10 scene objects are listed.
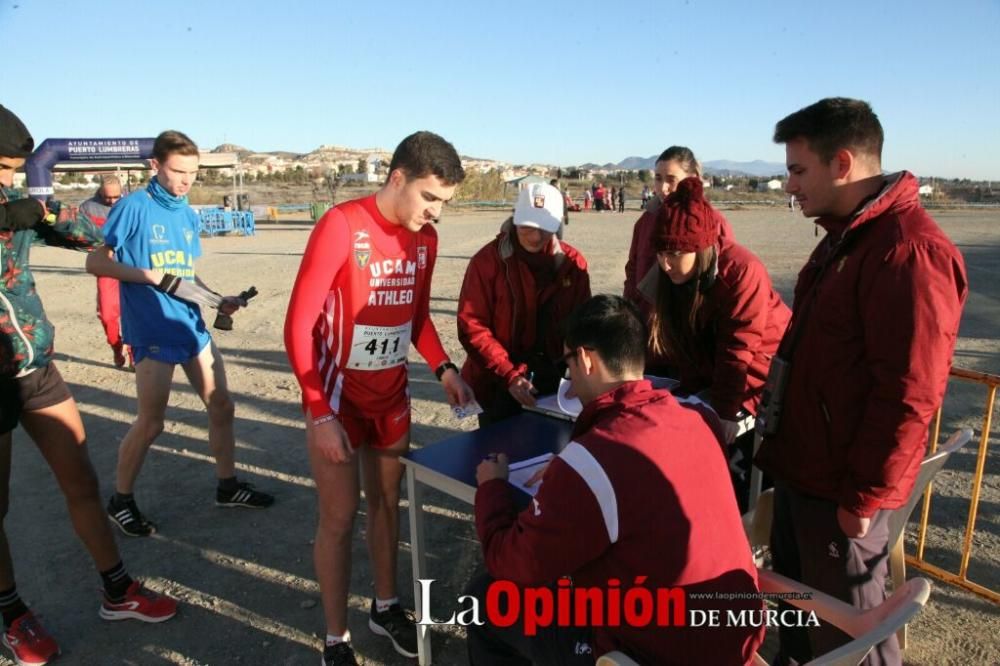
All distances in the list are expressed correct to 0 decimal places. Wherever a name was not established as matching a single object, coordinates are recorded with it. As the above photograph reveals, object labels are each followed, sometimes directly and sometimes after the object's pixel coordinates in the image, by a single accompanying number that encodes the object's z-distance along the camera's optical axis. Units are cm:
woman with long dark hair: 268
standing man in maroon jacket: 183
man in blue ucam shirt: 357
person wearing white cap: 322
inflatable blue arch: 1813
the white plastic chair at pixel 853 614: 149
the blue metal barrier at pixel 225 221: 2236
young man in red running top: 231
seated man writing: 157
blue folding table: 244
